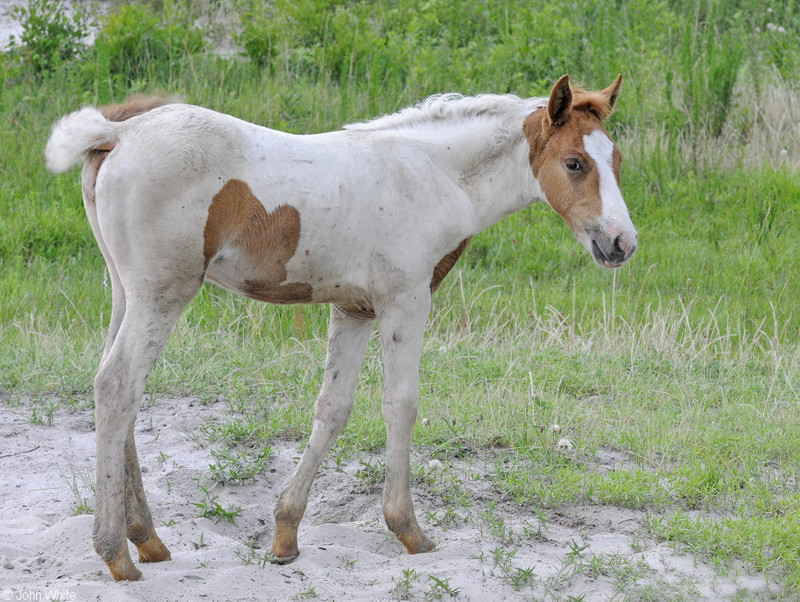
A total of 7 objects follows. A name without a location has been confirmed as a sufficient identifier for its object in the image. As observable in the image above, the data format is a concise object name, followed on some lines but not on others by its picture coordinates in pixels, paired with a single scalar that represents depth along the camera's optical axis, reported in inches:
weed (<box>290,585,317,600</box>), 287.9
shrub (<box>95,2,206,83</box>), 838.5
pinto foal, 279.1
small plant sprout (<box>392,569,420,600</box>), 290.8
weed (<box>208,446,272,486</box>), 372.5
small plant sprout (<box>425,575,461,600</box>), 289.1
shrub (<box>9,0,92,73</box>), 850.1
